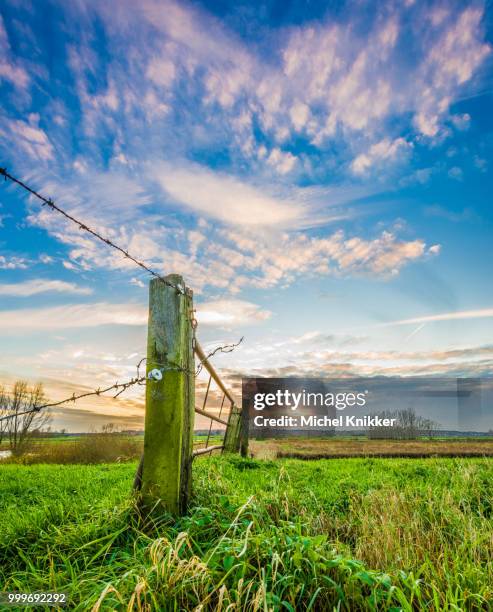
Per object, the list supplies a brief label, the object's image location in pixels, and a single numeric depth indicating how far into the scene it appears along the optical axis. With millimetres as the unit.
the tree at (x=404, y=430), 29828
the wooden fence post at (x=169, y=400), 3223
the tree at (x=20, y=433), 16217
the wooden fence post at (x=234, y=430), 9500
